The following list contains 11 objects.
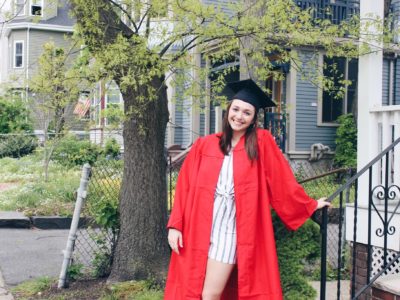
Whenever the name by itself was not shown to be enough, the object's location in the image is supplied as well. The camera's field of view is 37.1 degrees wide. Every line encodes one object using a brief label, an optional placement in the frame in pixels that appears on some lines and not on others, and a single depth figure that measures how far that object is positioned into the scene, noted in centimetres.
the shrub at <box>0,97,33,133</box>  2425
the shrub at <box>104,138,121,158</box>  1688
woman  381
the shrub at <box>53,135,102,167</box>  1719
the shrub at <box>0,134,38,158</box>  2189
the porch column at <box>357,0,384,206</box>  585
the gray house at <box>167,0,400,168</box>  1562
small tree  582
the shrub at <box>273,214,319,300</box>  414
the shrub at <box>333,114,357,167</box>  1555
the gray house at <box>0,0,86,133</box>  3309
